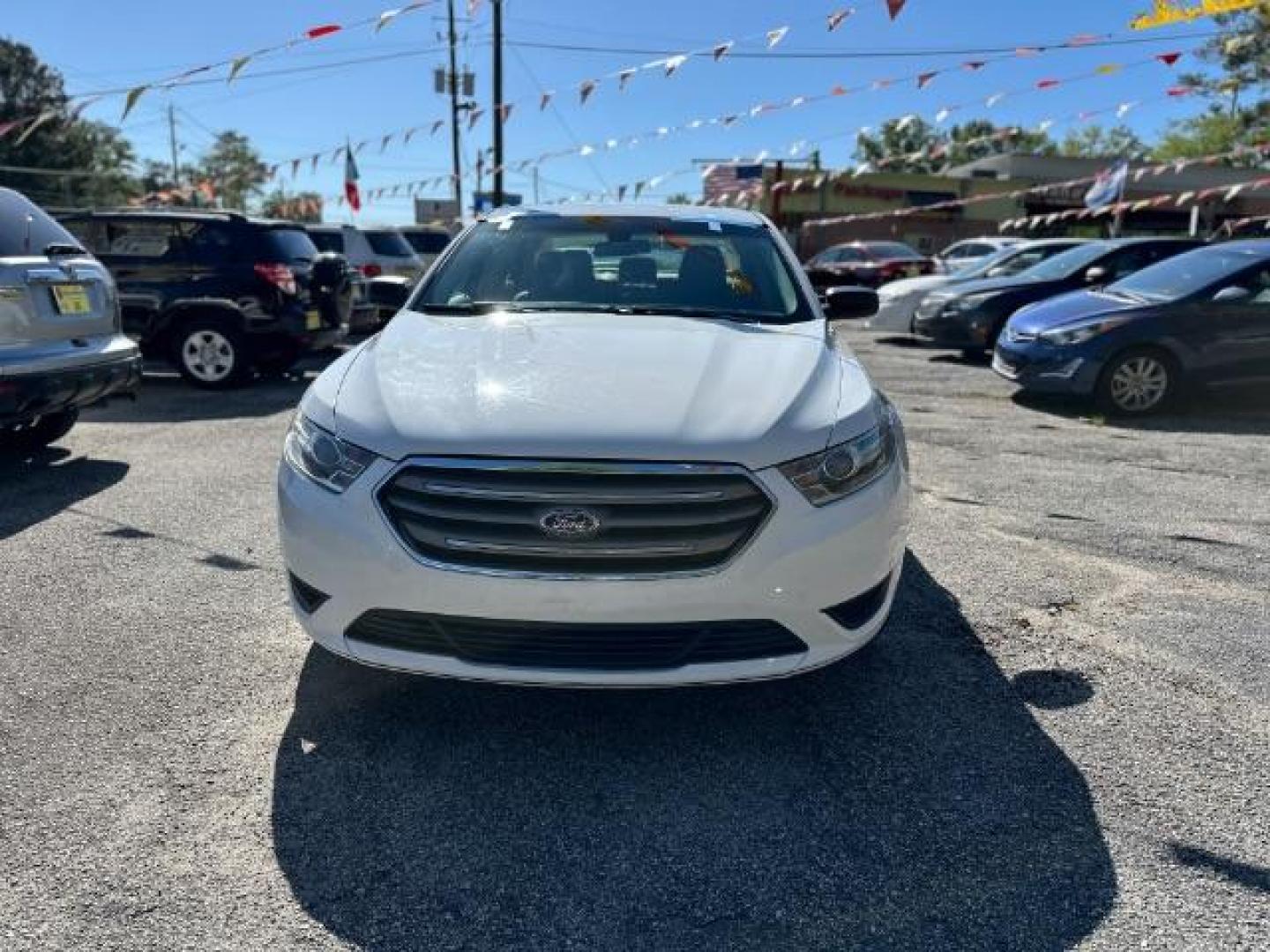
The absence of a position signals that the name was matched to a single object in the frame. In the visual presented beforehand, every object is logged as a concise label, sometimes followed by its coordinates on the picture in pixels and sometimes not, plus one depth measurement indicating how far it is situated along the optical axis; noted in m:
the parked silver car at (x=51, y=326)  5.16
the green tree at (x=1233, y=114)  28.52
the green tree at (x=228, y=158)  80.69
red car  20.95
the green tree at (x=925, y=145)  63.91
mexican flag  24.14
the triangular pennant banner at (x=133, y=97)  10.61
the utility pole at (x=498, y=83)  23.05
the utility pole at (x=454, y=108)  30.38
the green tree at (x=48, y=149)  51.09
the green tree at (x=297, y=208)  23.34
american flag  30.39
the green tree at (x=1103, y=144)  82.19
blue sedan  7.88
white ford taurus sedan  2.47
